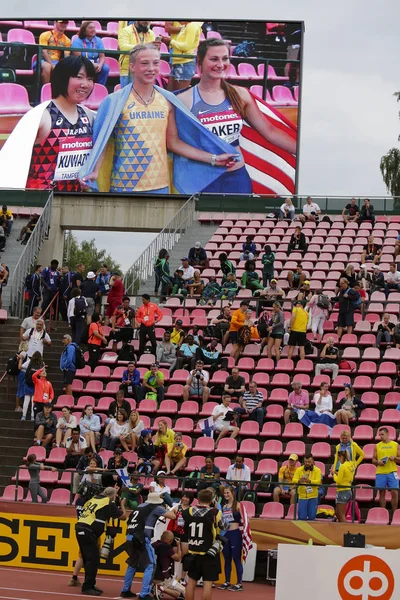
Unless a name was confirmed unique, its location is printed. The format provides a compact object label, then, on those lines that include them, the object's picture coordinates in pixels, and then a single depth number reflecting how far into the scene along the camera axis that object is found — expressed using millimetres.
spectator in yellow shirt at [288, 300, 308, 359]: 24547
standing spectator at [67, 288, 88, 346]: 25734
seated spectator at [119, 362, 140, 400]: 23875
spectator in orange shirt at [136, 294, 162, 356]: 25688
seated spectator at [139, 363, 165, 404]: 23625
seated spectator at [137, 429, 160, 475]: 20562
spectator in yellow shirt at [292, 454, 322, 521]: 18469
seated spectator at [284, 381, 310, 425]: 22438
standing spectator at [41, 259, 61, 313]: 27938
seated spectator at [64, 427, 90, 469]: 21344
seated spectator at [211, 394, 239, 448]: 22203
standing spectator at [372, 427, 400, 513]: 19812
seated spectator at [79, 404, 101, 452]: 22188
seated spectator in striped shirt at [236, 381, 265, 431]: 22641
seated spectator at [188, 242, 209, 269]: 31328
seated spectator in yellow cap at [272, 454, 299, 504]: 18641
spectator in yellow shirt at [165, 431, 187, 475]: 20906
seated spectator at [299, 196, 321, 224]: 34062
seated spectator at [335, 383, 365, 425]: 21953
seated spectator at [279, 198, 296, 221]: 34156
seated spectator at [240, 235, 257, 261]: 31141
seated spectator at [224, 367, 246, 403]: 23062
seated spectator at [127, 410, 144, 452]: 21750
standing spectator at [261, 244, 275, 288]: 29625
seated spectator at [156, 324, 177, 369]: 25125
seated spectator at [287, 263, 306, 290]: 28797
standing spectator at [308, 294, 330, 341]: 25547
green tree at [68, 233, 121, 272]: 91750
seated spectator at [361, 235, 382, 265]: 30328
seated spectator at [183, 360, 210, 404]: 23547
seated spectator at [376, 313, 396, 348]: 24906
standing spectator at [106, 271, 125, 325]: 26906
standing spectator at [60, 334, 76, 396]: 24281
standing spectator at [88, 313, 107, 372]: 25312
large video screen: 35469
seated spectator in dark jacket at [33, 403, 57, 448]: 22297
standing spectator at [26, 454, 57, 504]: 19234
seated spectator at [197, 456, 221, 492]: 18405
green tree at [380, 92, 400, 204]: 50688
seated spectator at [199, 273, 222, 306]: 28125
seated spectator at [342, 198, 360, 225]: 33875
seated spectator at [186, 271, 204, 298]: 29016
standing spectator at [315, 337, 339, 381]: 24047
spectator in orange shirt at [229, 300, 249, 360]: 25172
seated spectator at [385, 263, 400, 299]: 27922
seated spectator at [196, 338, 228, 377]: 24703
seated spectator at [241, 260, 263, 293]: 29047
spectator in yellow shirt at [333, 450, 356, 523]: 19500
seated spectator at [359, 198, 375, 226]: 33750
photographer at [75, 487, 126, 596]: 15844
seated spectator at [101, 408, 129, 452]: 21938
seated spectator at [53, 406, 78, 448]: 22125
